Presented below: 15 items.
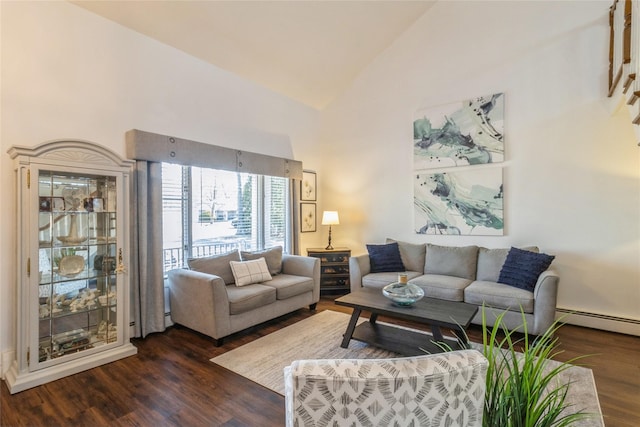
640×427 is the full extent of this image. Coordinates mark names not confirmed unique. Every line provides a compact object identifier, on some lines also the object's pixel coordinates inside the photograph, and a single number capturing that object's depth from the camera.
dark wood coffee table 2.57
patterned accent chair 0.88
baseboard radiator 3.27
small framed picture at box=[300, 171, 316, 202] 5.36
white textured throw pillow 3.58
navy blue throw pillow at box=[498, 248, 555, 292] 3.27
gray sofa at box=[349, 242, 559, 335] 3.03
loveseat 3.01
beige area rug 2.27
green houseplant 0.99
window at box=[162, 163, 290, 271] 3.70
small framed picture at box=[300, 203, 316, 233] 5.35
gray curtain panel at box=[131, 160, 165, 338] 3.18
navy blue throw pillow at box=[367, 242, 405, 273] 4.27
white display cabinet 2.34
